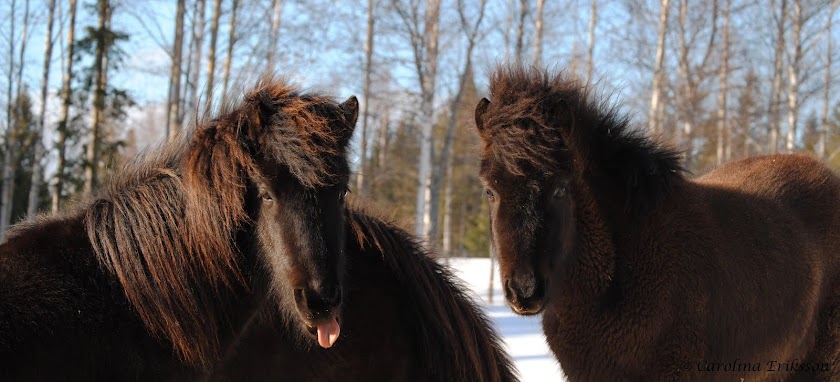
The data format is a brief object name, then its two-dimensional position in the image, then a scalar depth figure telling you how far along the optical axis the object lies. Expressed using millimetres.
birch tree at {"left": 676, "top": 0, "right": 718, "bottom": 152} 18000
